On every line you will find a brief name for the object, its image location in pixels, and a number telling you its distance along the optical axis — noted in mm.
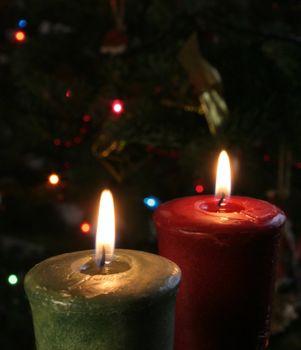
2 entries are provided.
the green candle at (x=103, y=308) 417
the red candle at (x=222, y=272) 489
